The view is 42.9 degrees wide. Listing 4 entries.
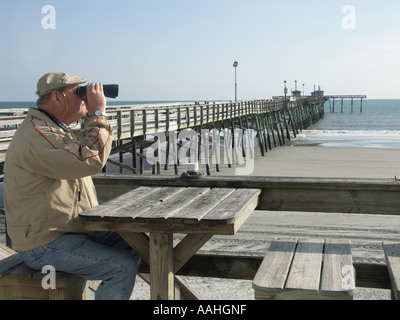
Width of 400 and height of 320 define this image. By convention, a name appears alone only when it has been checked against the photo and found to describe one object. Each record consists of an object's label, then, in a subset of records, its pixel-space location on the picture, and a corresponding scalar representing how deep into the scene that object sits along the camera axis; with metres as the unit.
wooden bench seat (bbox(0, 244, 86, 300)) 2.56
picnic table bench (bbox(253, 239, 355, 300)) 2.09
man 2.41
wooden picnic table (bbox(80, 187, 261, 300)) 2.40
